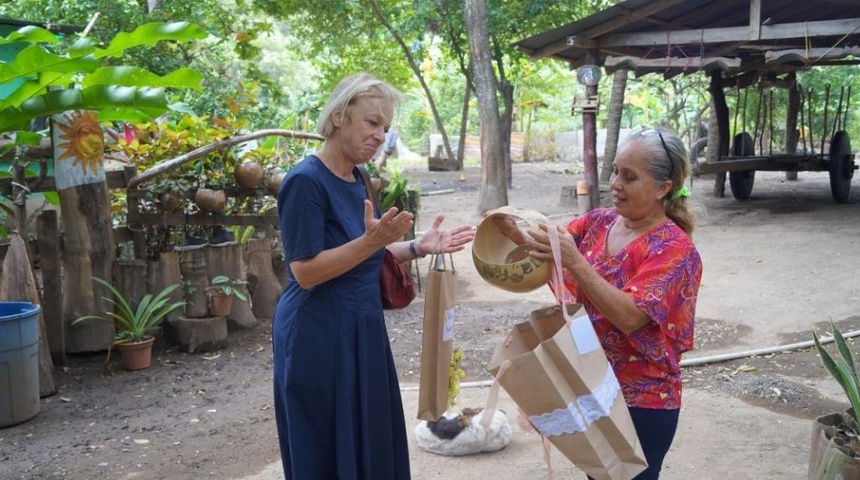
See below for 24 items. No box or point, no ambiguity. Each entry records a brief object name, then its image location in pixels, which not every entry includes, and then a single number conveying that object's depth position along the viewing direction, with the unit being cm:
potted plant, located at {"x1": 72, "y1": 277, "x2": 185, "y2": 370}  564
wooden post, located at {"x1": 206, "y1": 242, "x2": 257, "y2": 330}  627
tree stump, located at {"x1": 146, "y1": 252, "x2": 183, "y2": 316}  594
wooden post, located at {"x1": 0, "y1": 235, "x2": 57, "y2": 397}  496
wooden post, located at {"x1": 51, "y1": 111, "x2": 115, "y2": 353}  540
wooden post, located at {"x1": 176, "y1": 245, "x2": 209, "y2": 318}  606
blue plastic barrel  456
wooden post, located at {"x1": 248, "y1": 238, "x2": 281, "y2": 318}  680
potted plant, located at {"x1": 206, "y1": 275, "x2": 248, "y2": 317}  611
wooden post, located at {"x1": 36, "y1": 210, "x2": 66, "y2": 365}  534
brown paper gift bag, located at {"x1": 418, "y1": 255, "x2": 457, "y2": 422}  246
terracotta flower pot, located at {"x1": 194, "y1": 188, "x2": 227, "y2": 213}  641
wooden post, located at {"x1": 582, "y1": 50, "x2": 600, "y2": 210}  1072
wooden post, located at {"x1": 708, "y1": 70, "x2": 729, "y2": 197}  1316
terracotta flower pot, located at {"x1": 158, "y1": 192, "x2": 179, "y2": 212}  631
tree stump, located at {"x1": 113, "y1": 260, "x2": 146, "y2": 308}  581
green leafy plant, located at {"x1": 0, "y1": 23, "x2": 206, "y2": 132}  457
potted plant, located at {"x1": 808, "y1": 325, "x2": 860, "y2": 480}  261
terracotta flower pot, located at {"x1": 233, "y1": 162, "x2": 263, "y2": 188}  661
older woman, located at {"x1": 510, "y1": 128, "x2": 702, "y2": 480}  215
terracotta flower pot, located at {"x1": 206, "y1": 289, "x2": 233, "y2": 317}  612
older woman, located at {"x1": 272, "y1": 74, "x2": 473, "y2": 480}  231
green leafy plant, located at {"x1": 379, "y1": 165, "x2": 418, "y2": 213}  808
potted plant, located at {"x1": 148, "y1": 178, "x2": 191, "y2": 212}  630
